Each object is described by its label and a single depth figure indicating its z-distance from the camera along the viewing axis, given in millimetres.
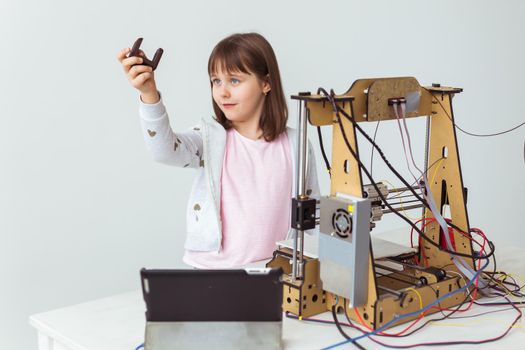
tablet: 1874
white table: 2006
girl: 2524
